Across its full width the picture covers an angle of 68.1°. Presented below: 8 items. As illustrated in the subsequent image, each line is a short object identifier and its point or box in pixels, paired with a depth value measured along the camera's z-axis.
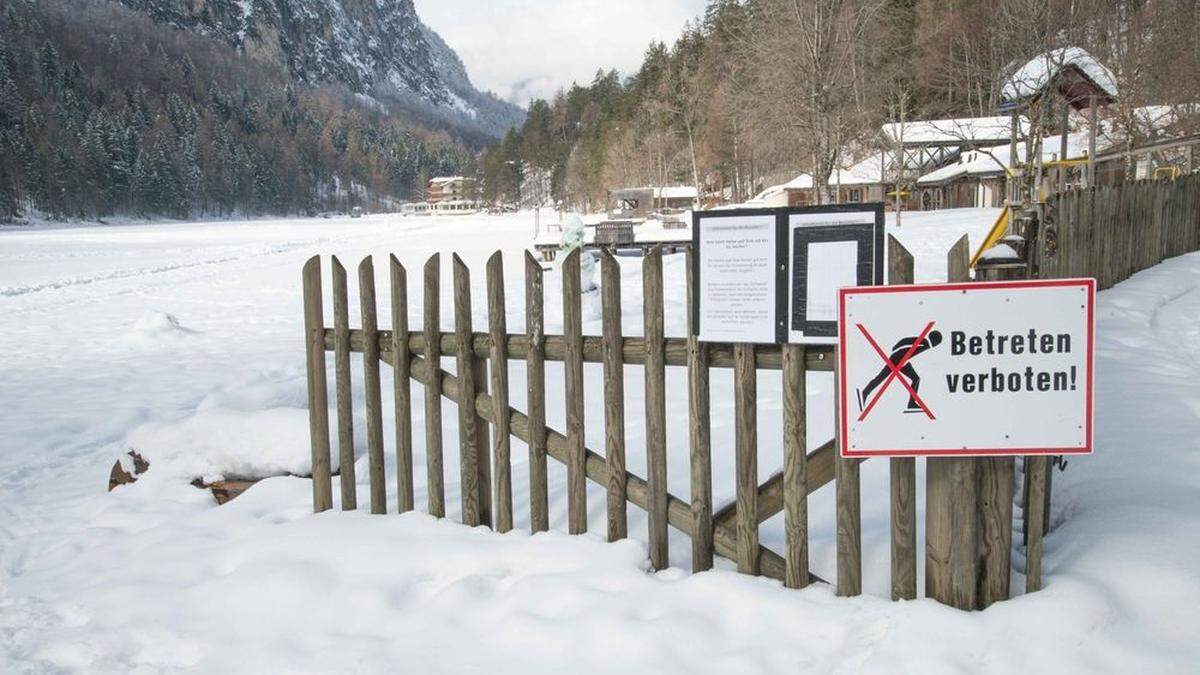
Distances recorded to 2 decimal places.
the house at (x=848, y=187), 52.78
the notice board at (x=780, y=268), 3.29
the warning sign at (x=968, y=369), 3.01
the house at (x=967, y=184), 48.09
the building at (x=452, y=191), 189.64
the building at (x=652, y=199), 61.90
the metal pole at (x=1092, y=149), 19.56
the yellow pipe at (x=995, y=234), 3.20
